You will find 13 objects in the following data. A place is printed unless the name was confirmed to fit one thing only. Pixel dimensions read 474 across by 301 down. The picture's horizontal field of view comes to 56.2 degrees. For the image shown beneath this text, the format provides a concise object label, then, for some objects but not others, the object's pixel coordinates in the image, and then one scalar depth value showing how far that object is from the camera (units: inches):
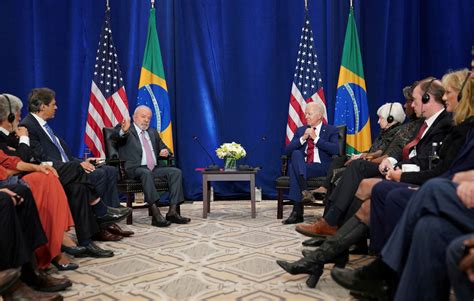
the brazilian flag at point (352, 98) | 222.8
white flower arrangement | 191.6
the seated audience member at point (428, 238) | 62.6
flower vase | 192.9
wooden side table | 182.9
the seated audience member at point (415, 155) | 113.7
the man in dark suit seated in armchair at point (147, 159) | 174.2
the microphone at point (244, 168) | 188.0
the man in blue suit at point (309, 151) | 172.9
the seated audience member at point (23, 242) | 87.4
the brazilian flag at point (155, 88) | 224.5
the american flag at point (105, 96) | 216.1
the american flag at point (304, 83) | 226.2
